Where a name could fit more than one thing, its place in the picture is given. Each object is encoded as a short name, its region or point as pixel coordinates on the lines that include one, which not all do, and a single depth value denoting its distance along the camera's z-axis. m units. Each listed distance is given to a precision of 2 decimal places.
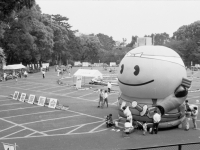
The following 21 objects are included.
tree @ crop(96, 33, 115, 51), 129.65
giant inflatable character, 14.45
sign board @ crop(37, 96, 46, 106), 22.04
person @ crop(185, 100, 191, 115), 14.84
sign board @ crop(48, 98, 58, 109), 20.91
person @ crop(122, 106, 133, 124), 14.30
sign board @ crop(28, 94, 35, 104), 23.00
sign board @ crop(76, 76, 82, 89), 33.25
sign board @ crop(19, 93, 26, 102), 23.98
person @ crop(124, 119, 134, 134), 13.73
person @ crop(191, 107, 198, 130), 14.89
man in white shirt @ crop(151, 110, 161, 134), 13.87
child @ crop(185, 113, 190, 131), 14.67
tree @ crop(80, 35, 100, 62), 100.00
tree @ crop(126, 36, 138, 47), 123.82
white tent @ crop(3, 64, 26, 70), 47.28
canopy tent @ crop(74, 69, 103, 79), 33.77
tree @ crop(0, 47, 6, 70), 34.17
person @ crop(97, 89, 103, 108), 21.30
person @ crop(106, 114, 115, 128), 15.30
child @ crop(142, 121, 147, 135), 13.97
